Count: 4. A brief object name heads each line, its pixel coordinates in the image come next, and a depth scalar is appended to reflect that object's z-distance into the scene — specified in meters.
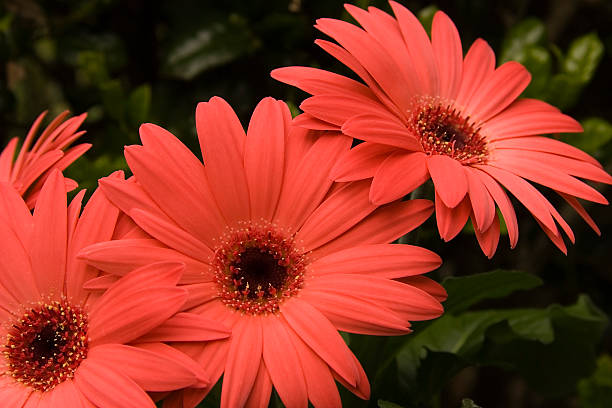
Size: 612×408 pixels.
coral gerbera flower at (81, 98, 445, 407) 0.32
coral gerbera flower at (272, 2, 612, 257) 0.33
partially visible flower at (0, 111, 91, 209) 0.35
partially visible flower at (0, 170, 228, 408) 0.31
